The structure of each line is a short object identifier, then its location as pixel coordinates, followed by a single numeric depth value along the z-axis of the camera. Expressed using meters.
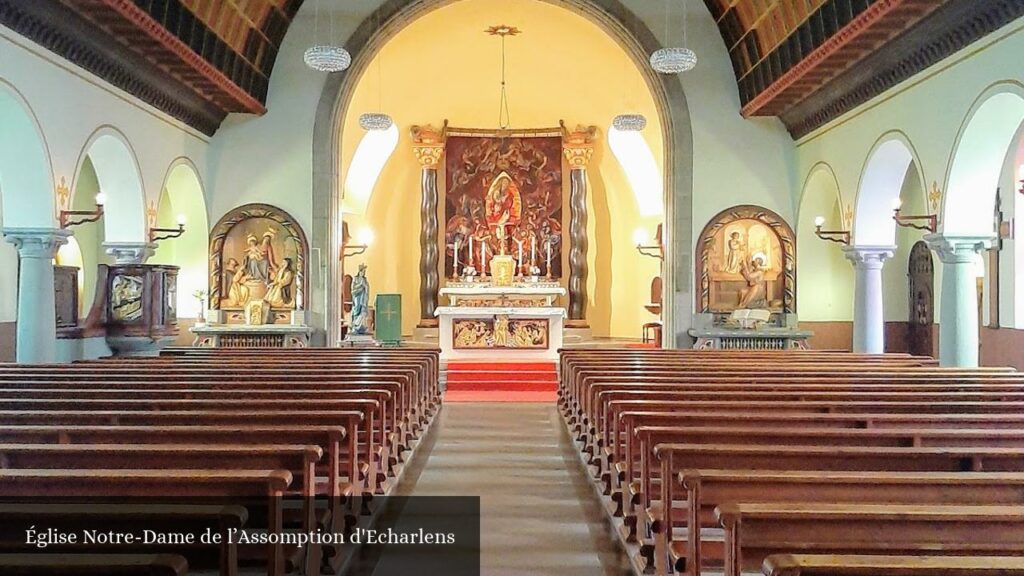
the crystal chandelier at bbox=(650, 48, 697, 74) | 11.32
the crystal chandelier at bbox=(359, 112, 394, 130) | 14.27
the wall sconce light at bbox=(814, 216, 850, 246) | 12.73
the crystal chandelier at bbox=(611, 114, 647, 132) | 14.38
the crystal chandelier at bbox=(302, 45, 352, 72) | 11.23
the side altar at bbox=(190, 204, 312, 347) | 14.56
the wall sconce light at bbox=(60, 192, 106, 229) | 9.88
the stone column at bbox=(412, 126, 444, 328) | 19.81
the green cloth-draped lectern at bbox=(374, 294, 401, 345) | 15.49
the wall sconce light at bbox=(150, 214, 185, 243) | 12.19
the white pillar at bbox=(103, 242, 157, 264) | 12.36
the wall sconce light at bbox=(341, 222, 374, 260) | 16.71
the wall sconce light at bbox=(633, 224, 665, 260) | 17.84
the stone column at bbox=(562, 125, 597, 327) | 19.86
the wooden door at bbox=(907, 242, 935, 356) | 15.07
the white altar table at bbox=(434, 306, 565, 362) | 14.61
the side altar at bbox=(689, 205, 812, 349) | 14.72
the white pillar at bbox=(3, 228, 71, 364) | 9.57
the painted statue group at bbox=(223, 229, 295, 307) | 14.60
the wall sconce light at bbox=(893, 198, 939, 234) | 9.95
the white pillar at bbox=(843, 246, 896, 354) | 12.47
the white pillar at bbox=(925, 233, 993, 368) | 9.71
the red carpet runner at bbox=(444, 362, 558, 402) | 12.65
